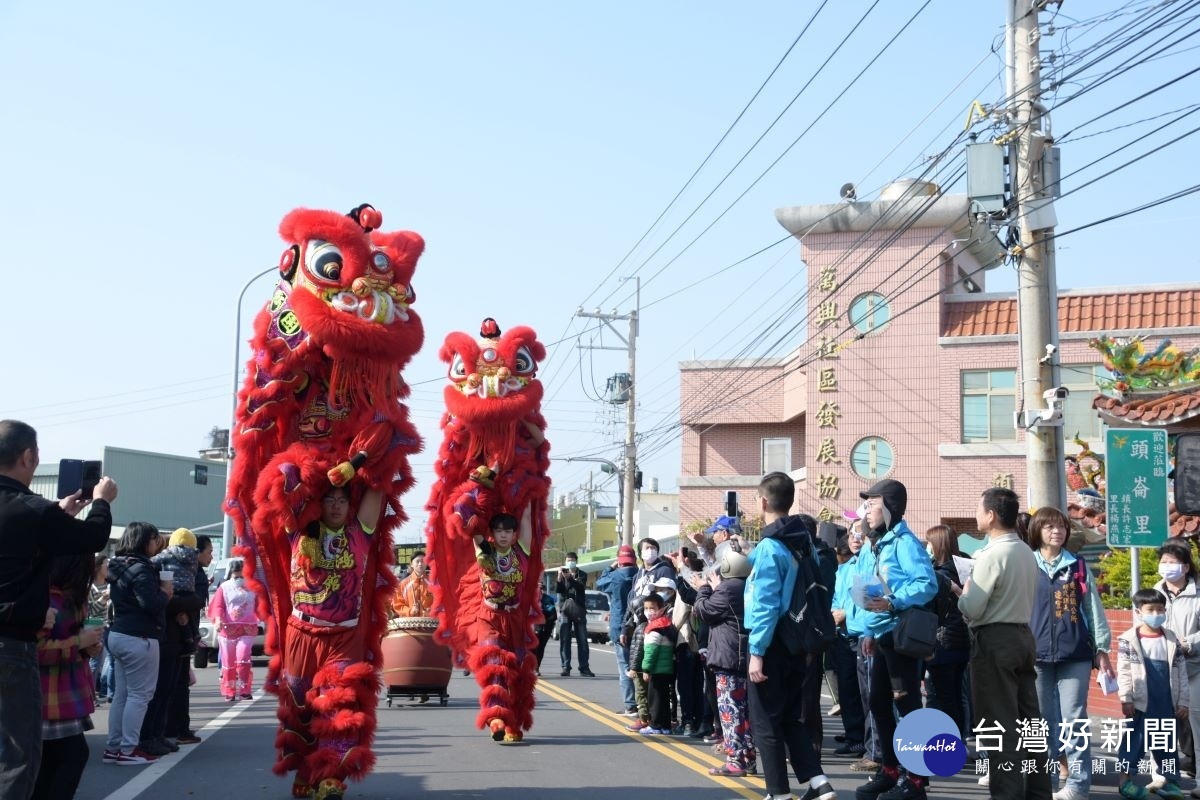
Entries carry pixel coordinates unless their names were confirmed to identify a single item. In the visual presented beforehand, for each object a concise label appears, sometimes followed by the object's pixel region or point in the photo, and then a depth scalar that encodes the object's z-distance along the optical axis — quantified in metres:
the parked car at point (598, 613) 34.06
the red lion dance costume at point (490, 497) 11.38
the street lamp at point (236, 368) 30.45
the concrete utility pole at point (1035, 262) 12.67
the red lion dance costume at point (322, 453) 8.16
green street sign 11.98
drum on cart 14.16
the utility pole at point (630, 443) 37.44
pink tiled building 34.03
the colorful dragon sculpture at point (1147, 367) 16.59
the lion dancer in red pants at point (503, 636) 11.07
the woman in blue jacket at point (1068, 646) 8.37
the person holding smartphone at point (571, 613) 20.48
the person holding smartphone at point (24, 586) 5.74
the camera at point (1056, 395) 12.39
